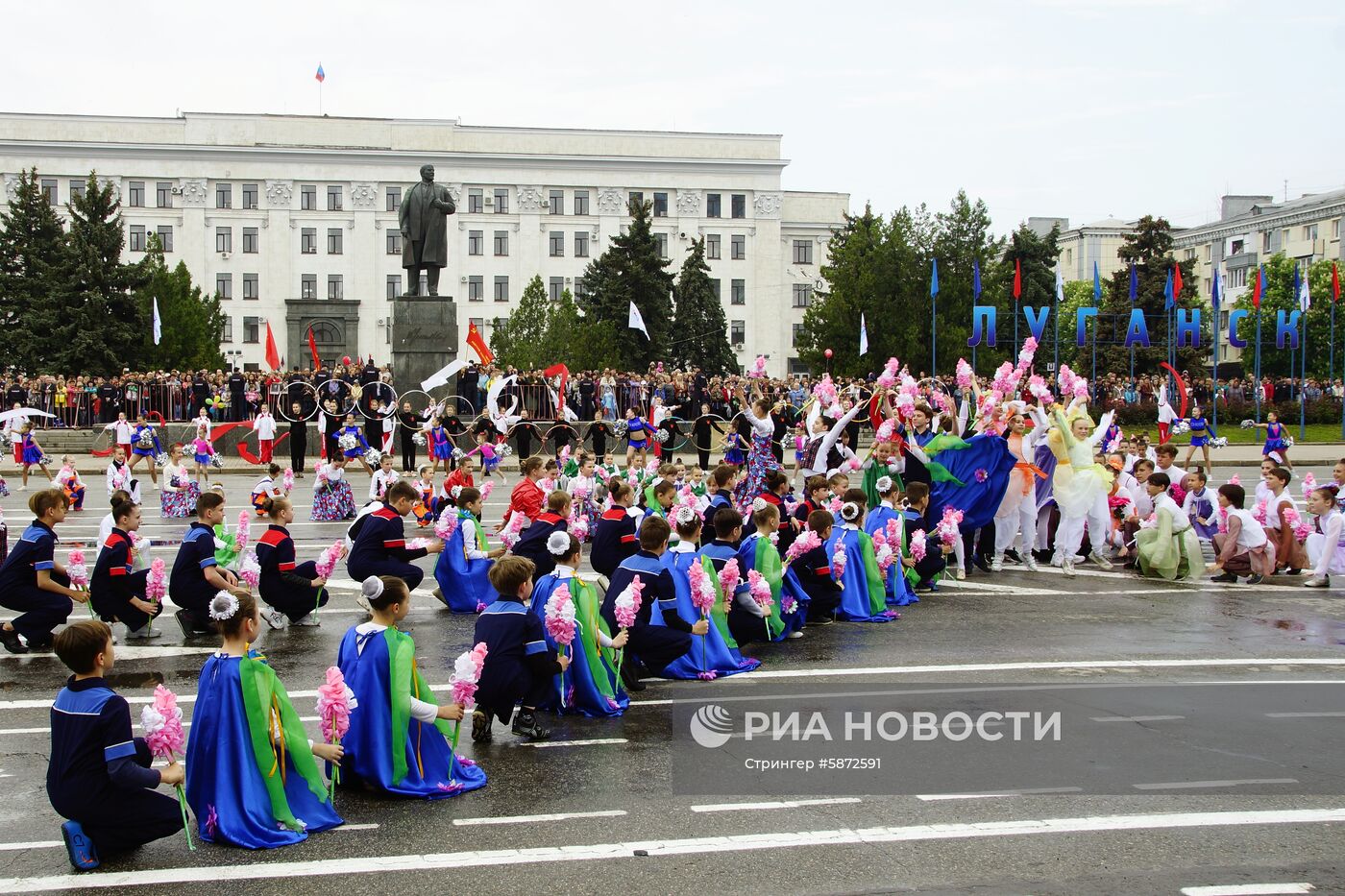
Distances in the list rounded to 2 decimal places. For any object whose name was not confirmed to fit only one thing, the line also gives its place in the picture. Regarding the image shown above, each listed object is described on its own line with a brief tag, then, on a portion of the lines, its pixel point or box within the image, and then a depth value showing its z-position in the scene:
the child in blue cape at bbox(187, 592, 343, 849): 7.04
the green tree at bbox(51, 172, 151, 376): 59.78
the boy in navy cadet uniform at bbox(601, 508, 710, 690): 10.09
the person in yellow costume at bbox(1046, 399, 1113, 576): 16.48
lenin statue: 31.83
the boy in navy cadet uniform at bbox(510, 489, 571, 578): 12.73
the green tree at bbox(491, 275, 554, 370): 68.44
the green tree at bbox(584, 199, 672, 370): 78.38
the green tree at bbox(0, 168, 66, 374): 60.00
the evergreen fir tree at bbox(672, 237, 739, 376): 83.69
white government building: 88.88
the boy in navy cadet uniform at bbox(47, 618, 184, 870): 6.63
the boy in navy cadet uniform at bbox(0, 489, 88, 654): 11.28
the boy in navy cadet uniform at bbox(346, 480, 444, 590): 12.55
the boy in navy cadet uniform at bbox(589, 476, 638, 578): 12.86
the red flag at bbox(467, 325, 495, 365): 31.97
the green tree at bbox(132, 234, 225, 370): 69.81
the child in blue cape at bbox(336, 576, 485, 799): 7.72
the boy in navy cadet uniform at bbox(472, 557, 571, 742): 8.76
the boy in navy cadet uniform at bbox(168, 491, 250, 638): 11.84
